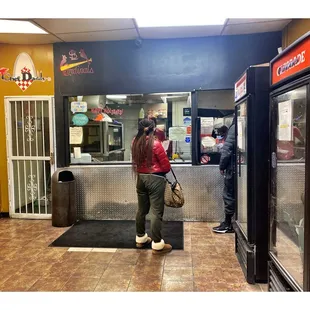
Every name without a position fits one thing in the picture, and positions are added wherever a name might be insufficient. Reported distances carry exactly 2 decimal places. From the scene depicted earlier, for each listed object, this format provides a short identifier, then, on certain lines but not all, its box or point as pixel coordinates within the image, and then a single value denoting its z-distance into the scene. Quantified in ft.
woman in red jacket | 11.44
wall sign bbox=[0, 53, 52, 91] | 16.15
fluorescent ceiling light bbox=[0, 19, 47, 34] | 12.73
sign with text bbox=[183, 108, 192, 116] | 15.62
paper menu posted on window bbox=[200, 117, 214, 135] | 15.62
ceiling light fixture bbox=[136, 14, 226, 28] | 12.44
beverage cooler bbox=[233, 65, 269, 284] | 8.75
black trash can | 15.17
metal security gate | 16.44
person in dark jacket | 13.03
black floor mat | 12.76
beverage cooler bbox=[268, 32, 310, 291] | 5.73
